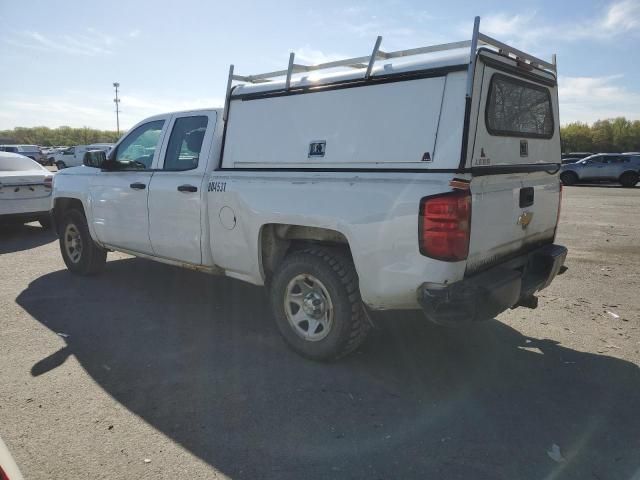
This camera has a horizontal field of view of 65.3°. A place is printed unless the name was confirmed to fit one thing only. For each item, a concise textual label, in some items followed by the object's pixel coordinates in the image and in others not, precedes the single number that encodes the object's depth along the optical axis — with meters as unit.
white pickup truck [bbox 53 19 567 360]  3.14
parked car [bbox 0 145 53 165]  34.19
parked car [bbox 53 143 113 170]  37.12
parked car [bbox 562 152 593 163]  32.21
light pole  76.59
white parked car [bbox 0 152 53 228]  8.70
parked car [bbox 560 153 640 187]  22.88
